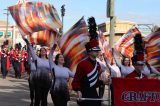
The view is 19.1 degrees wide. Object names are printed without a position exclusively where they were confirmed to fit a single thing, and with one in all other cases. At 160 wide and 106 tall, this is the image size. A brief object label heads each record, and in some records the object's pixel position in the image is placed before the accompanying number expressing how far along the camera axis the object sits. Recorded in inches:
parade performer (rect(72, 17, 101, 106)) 269.7
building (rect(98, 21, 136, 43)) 1522.0
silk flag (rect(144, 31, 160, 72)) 447.5
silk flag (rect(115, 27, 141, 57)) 481.1
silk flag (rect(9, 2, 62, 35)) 502.6
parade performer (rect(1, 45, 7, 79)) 981.2
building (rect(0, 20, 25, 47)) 3799.2
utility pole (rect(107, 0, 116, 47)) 552.6
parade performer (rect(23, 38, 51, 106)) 429.1
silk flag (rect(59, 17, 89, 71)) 411.2
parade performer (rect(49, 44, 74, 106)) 365.1
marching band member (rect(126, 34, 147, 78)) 279.3
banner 261.3
